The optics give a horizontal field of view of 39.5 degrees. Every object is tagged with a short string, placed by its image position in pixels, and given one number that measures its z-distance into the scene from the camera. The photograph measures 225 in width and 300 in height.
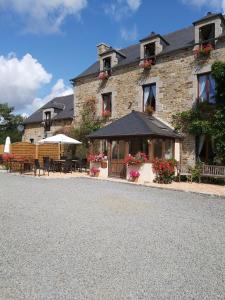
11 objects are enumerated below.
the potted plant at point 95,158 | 15.75
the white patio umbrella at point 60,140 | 17.64
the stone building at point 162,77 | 15.24
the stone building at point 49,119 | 24.98
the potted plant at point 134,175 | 13.74
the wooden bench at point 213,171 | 12.73
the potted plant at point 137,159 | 13.87
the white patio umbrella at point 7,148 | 20.65
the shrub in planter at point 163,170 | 13.55
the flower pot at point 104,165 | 15.59
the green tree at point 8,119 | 42.22
